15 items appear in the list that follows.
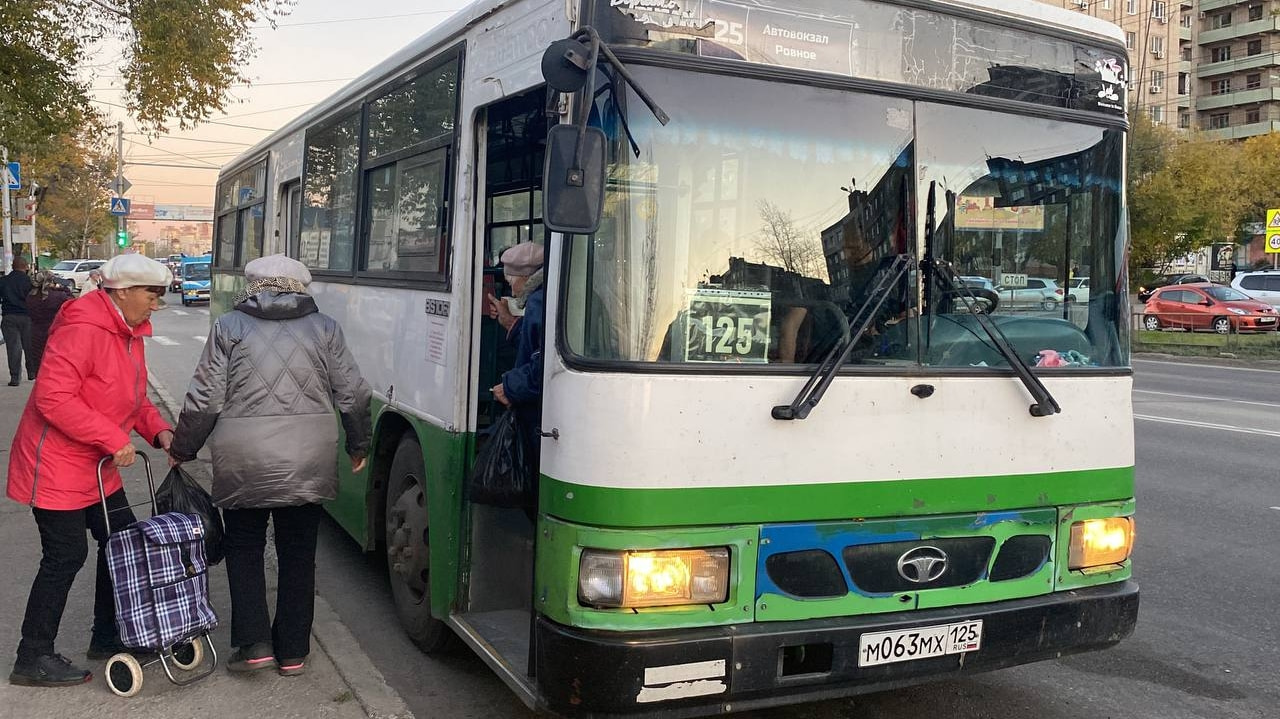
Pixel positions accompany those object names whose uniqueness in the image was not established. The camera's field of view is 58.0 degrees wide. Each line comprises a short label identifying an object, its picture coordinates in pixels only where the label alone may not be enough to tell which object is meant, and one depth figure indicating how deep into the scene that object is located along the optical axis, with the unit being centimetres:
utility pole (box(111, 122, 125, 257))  6218
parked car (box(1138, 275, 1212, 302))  4753
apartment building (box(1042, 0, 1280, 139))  8394
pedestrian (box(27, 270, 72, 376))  1530
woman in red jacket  449
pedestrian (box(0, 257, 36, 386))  1602
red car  3189
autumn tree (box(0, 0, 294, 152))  1354
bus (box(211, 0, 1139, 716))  365
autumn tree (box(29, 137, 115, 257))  5716
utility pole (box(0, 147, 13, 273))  2889
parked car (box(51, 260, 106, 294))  5159
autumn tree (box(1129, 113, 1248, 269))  4594
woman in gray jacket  458
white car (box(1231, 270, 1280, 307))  3491
